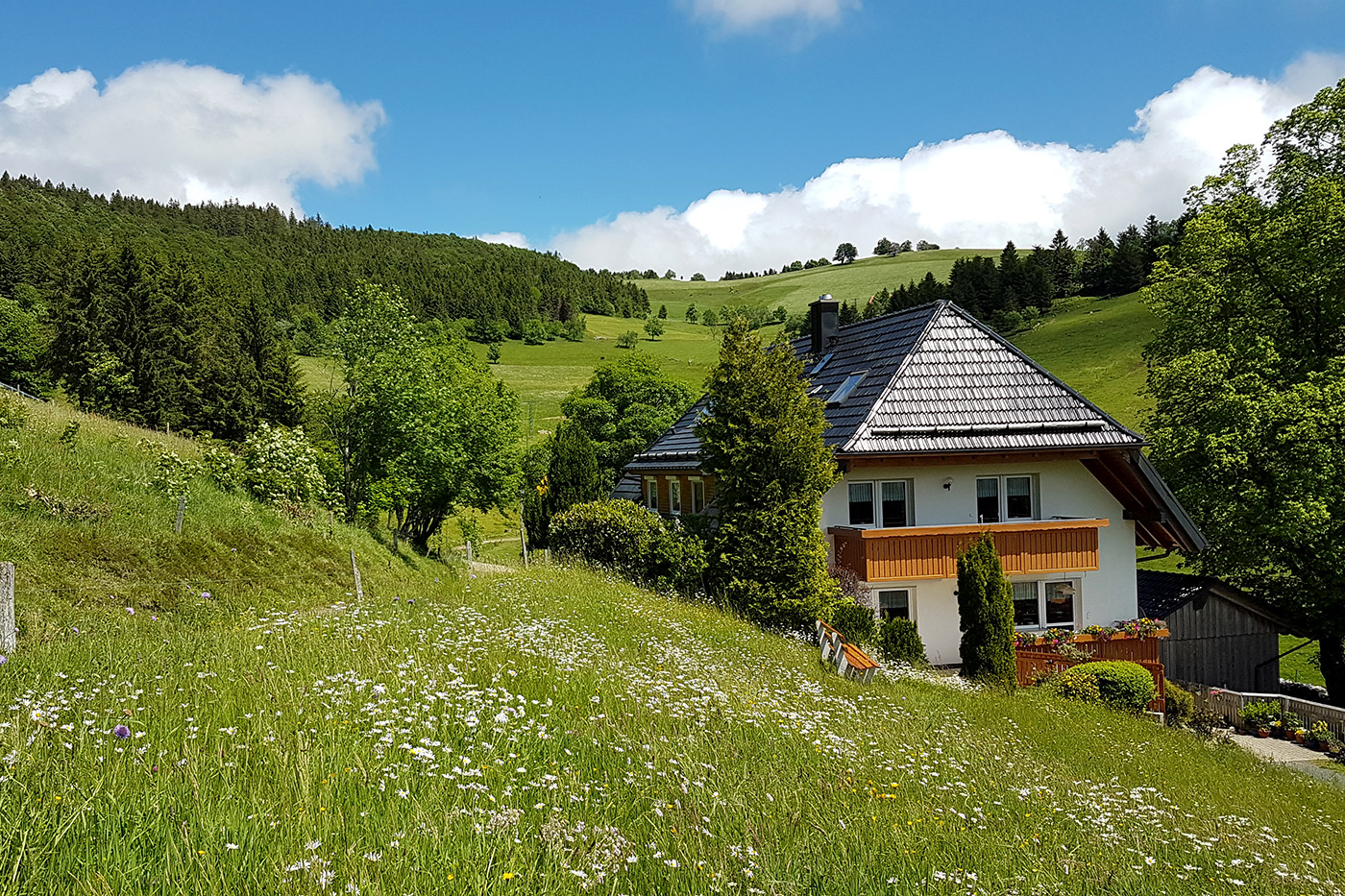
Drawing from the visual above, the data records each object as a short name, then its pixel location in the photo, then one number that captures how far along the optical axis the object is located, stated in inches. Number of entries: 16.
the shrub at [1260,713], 729.6
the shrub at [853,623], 692.1
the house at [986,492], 788.6
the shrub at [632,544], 754.2
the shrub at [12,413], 549.6
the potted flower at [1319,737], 676.1
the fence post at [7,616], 237.1
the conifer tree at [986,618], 647.1
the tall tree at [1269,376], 797.9
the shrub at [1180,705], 714.2
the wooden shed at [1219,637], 844.0
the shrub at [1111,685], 657.6
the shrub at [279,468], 705.0
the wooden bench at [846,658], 484.7
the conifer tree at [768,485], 686.5
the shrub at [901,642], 686.5
